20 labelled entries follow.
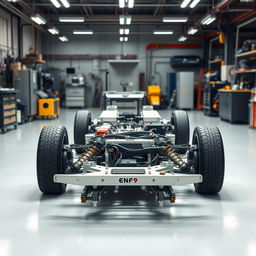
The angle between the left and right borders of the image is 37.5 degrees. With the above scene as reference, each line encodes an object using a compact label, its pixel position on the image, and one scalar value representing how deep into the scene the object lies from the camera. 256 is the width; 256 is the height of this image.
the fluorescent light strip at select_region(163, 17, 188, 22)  13.62
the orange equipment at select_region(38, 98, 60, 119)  13.42
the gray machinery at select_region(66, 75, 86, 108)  19.67
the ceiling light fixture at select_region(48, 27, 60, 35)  15.54
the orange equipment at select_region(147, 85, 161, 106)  18.19
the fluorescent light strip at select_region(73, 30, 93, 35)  16.88
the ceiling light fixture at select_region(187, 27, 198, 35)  15.39
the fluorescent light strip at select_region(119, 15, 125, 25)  13.12
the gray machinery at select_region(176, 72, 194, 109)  18.86
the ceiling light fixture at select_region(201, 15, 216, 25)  12.68
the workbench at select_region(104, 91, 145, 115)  7.10
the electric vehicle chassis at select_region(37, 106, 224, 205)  3.19
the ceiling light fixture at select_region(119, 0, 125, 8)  10.50
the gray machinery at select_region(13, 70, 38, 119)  12.50
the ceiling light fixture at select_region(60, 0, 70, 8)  10.47
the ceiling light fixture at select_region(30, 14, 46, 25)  12.58
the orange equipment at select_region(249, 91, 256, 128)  10.18
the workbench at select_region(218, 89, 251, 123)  11.56
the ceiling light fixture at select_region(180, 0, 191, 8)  10.69
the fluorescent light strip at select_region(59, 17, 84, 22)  13.50
